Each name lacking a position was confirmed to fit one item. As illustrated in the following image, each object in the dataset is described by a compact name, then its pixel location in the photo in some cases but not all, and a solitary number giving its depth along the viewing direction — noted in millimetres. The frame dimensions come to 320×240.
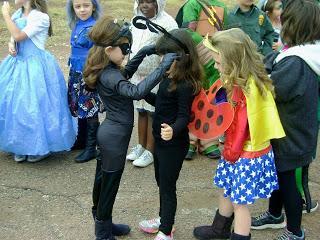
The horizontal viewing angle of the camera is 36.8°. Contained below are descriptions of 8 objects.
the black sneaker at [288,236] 3297
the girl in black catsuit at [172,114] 2982
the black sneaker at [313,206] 3873
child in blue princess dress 4422
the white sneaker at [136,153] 4707
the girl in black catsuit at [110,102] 3059
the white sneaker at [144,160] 4586
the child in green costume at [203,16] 4371
